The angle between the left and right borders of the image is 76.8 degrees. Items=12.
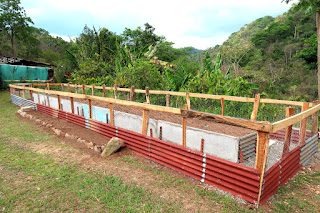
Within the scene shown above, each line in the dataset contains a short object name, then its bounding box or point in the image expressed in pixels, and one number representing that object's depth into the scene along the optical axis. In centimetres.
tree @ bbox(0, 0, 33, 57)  3067
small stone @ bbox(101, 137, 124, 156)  499
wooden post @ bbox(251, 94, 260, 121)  524
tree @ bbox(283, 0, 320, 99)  1421
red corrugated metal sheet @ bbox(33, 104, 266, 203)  312
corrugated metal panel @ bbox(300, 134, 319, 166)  437
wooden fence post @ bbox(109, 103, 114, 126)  581
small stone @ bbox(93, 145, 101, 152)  521
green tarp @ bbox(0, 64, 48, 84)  1936
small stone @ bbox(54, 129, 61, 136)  663
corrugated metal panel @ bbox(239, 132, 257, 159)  424
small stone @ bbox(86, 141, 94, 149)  545
